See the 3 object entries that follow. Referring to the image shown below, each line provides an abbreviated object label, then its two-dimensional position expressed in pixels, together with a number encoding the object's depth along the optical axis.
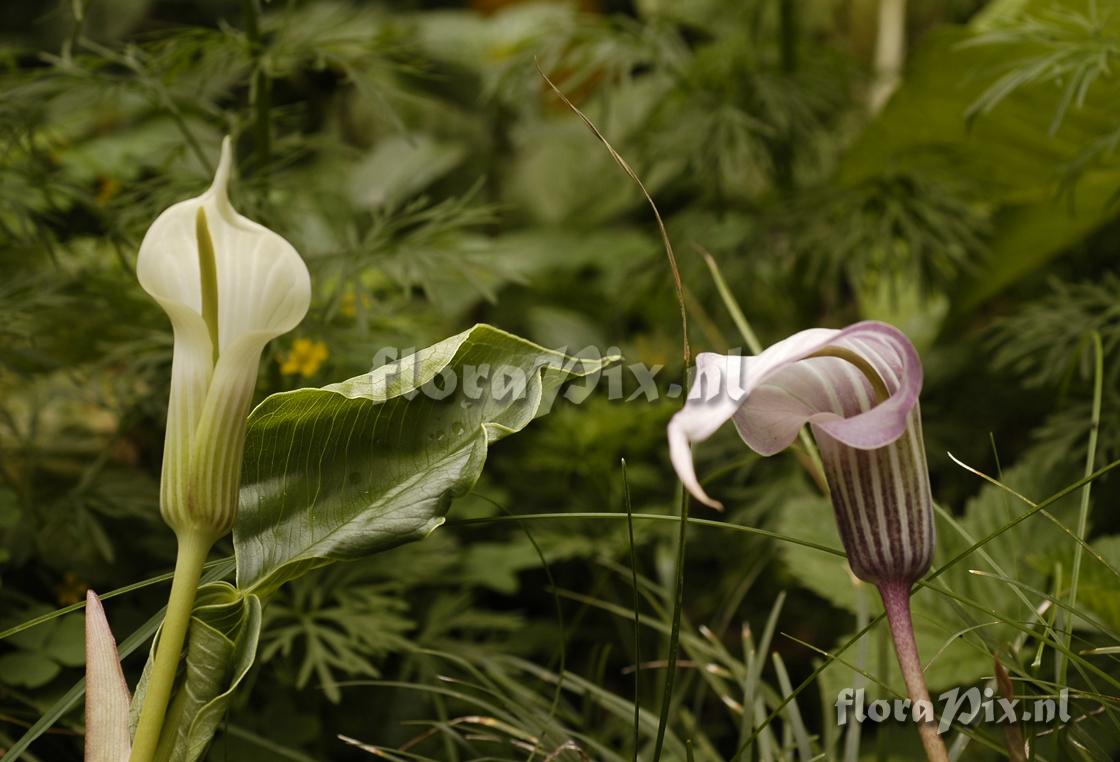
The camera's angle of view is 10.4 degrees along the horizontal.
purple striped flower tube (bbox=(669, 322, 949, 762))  1.84
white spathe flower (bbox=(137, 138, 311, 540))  1.86
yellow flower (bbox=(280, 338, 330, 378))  2.10
